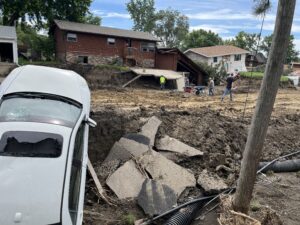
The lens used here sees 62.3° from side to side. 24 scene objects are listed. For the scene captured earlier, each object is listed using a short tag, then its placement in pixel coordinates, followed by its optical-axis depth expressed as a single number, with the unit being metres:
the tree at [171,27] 51.54
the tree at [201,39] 48.30
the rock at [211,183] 5.96
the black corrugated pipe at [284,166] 7.70
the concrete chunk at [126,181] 5.82
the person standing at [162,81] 22.24
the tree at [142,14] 50.97
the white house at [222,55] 36.34
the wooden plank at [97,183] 5.64
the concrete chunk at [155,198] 5.46
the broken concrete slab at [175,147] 7.21
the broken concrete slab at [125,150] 6.63
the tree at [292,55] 56.25
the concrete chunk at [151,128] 7.31
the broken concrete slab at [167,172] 6.14
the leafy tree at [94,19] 42.18
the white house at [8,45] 22.49
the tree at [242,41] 53.43
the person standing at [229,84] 15.77
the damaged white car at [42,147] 3.50
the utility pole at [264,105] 4.17
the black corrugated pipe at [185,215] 5.12
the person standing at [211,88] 19.43
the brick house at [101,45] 25.79
